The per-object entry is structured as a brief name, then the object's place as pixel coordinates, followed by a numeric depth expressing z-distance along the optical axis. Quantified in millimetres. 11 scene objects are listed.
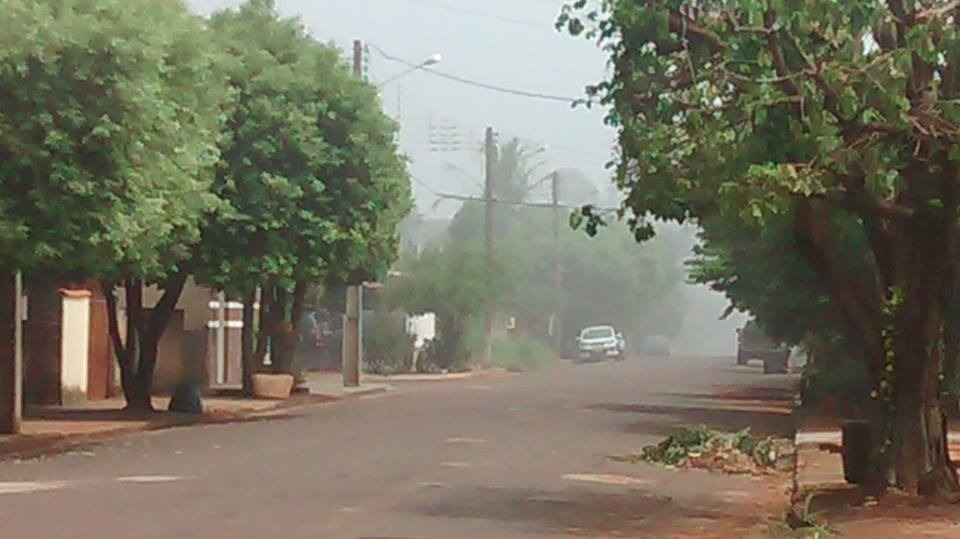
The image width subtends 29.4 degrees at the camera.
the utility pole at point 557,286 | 103625
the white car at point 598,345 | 92438
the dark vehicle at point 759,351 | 76375
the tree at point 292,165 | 36094
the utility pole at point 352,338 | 53597
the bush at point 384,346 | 71625
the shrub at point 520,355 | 83250
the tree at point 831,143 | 16141
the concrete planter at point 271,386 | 45875
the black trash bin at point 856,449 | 20750
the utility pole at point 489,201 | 78000
